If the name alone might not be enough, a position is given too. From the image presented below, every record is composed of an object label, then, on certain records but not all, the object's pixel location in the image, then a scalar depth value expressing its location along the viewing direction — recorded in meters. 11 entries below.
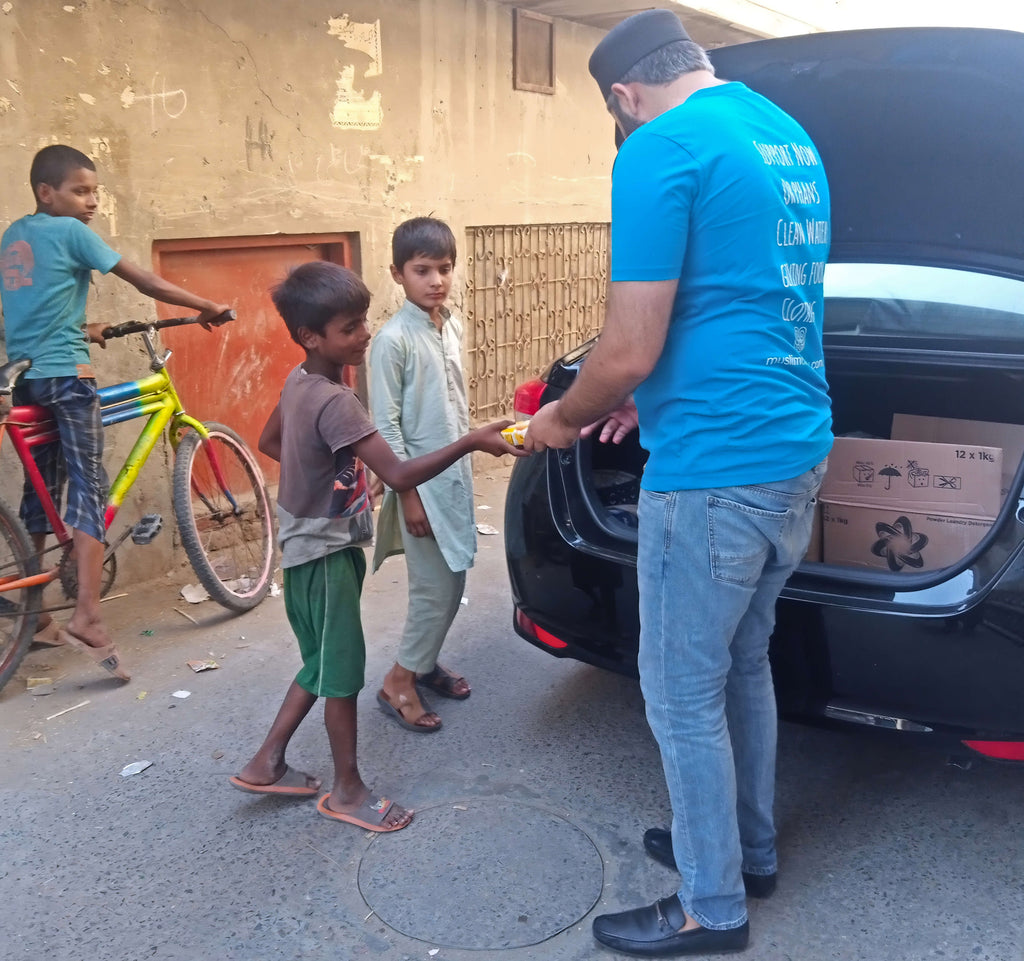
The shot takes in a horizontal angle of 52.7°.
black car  2.42
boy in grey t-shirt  2.66
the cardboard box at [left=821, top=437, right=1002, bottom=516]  2.88
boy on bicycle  3.78
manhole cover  2.49
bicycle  3.78
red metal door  5.02
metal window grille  7.02
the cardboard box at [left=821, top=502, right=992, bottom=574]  2.89
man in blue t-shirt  2.00
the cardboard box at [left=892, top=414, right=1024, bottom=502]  3.19
